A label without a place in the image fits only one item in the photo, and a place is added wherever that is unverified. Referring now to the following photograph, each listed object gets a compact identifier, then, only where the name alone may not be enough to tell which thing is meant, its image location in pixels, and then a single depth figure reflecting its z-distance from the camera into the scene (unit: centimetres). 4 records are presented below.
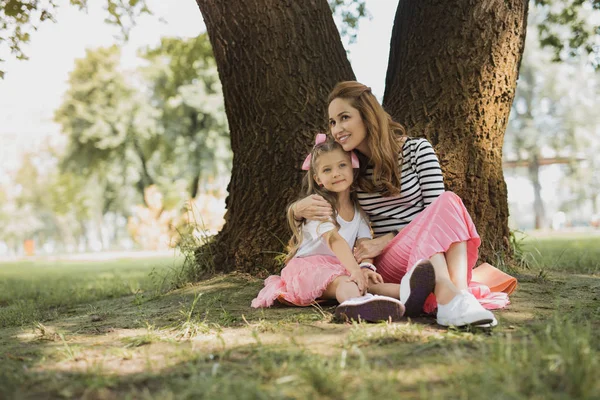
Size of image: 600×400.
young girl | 340
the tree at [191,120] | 2706
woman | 314
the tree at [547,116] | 3544
